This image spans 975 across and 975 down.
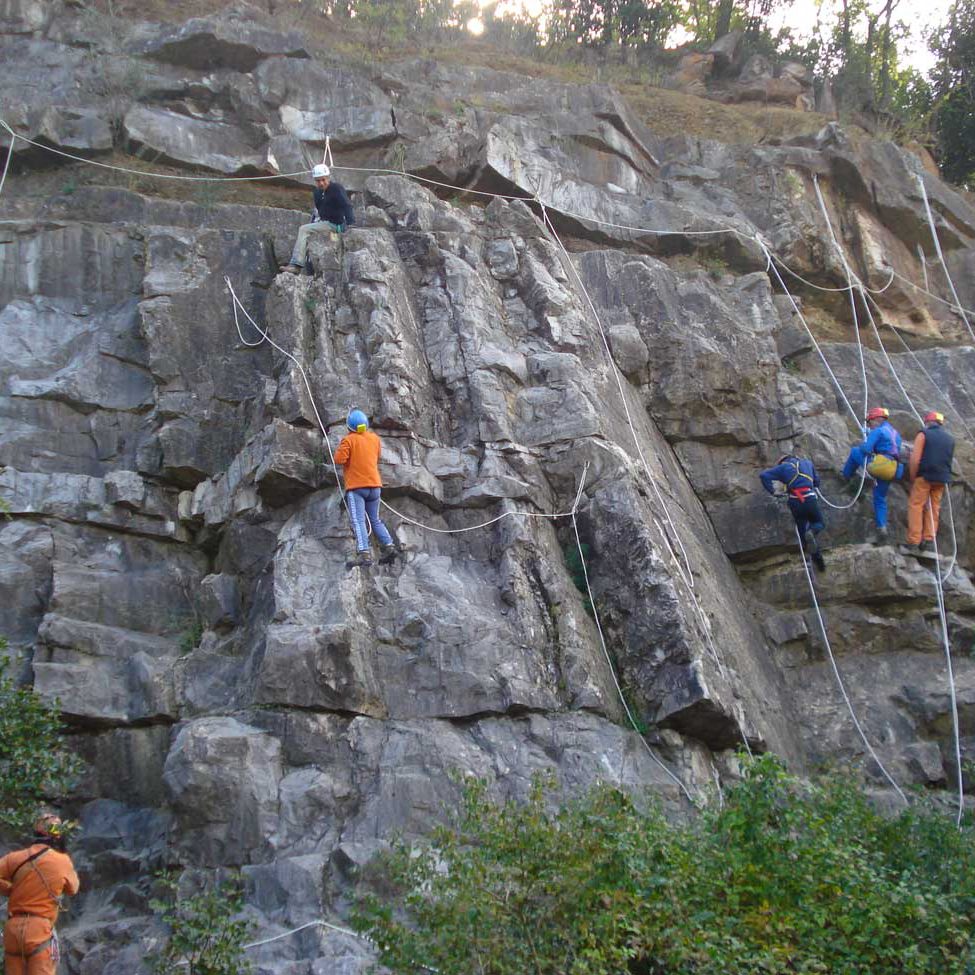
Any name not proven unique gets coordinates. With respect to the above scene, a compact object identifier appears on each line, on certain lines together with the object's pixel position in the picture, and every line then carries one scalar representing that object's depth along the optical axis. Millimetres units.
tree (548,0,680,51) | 27391
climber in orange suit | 8688
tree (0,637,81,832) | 10305
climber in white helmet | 15711
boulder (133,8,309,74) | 20844
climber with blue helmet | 11977
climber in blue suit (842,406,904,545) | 14617
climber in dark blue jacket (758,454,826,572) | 14242
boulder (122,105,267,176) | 19000
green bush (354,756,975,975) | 7469
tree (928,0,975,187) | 25641
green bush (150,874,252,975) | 8367
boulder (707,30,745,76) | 25953
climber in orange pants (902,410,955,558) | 14367
